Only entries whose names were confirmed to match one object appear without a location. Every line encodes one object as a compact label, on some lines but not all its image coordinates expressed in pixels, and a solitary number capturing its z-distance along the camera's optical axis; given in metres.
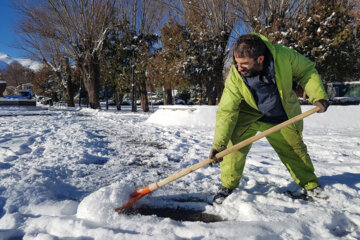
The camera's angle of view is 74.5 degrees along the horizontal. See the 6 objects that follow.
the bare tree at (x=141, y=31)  15.63
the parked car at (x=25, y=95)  27.70
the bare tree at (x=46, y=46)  16.02
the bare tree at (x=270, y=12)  11.08
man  2.01
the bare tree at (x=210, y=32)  12.29
